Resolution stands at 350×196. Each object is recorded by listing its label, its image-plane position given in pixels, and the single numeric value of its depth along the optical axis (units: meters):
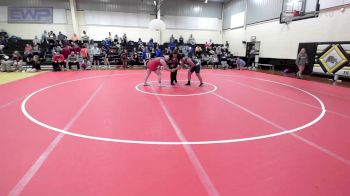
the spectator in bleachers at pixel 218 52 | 20.15
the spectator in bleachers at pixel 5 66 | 13.93
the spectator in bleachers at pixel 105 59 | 17.41
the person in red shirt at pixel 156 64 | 8.74
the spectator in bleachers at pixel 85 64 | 15.69
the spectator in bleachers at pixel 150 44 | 20.11
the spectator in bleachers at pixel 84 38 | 19.72
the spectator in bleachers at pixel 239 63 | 18.19
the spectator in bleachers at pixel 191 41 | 23.10
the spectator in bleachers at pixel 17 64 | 14.38
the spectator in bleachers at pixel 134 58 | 18.33
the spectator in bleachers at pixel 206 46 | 22.59
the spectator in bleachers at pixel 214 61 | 19.11
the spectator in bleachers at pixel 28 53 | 15.82
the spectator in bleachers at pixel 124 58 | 16.98
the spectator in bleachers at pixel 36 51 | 16.53
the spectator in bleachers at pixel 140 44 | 20.08
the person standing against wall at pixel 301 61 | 12.42
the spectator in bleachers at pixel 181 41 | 22.67
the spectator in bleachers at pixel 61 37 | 19.31
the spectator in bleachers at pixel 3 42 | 17.94
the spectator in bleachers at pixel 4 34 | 18.98
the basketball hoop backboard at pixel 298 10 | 13.24
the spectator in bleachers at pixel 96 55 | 17.26
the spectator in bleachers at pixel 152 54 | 18.73
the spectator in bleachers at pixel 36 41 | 18.43
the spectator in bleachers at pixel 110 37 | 20.38
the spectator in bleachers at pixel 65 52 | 15.23
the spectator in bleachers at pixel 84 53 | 16.22
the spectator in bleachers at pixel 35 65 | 14.22
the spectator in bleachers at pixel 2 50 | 16.48
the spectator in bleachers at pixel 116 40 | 20.62
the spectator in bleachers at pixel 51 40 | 18.33
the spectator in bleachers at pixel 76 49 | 16.28
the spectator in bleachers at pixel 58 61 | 14.31
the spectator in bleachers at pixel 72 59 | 15.04
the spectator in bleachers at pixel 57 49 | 17.04
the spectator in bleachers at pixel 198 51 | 20.81
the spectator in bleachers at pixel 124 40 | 20.50
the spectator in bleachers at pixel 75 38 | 19.50
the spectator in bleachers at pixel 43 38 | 18.96
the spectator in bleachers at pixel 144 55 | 18.02
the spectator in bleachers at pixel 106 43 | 19.69
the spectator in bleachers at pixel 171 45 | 21.07
